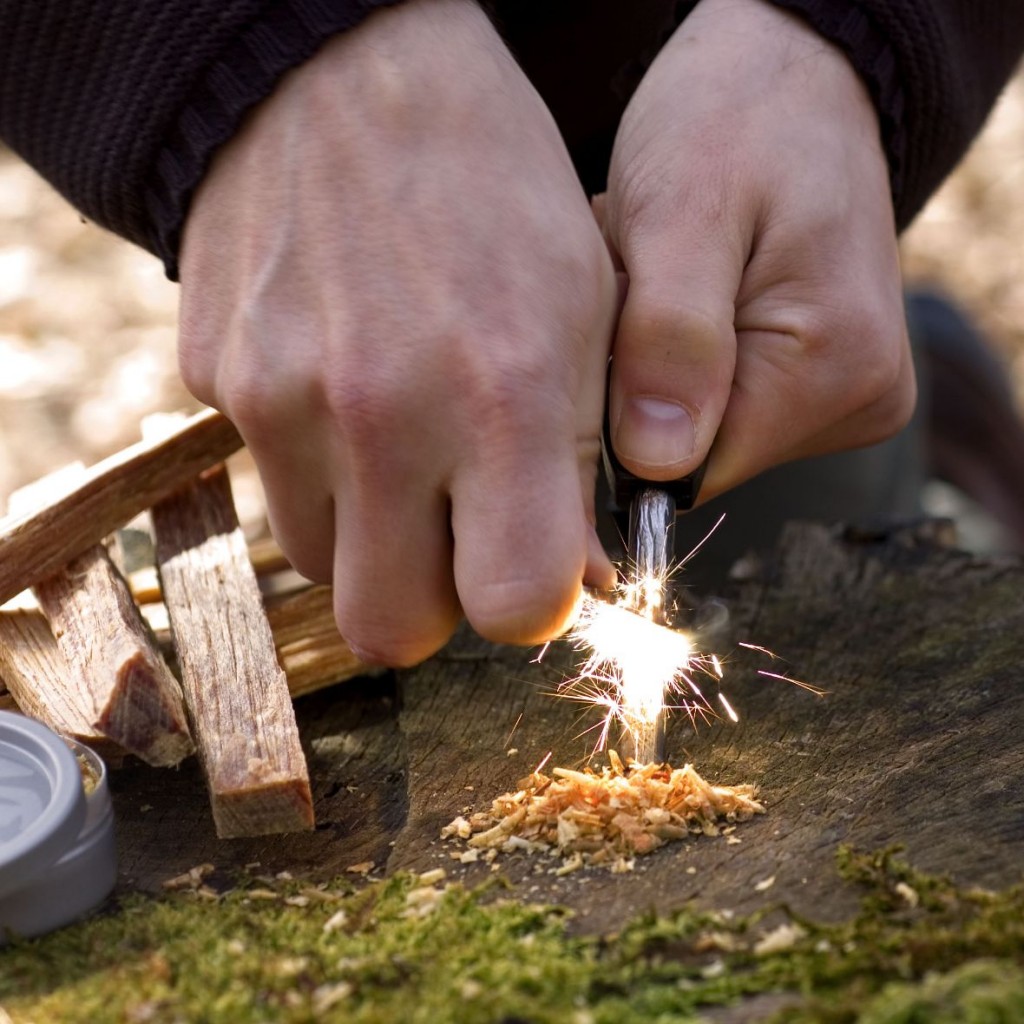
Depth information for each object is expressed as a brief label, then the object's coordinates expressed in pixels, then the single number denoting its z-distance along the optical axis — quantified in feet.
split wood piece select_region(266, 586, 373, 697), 2.59
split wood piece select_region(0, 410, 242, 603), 2.55
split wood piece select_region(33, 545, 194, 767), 2.41
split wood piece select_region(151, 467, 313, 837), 2.39
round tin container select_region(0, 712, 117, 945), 2.31
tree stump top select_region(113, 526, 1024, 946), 2.34
